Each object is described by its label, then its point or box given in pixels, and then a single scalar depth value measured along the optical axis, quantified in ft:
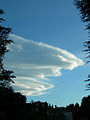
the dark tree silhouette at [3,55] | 69.97
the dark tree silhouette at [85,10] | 50.49
